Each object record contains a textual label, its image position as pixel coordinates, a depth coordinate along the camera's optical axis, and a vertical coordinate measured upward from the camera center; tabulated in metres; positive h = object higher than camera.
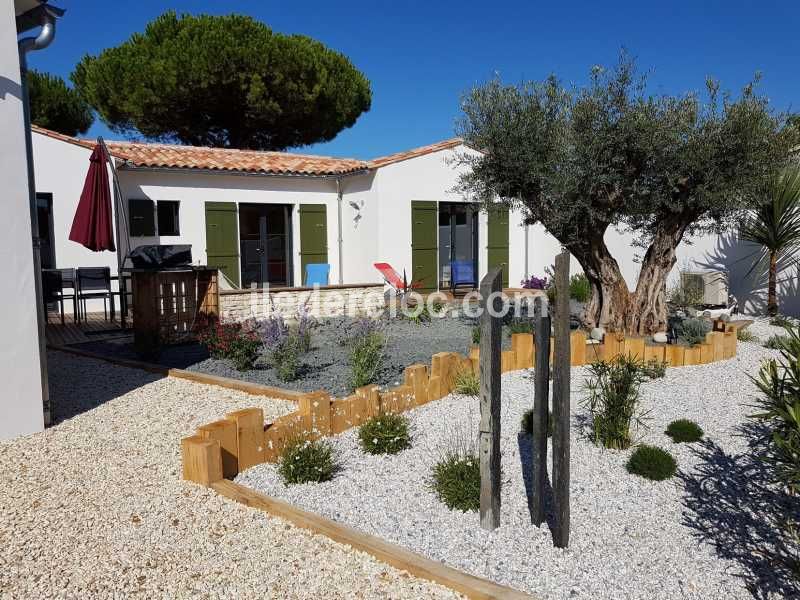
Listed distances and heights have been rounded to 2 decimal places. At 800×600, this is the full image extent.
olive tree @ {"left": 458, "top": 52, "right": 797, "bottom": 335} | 6.02 +0.85
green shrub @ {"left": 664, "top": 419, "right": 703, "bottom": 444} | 4.11 -1.21
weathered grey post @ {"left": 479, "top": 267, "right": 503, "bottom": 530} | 2.80 -0.62
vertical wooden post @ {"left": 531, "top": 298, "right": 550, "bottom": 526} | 2.91 -0.76
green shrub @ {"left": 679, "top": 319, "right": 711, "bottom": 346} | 6.99 -0.96
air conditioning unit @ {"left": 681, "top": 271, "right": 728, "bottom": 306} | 10.57 -0.67
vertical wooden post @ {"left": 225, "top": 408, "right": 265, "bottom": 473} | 3.74 -1.10
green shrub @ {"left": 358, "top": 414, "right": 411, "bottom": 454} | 4.03 -1.19
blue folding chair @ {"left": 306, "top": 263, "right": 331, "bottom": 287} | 11.94 -0.48
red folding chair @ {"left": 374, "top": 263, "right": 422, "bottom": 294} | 11.42 -0.56
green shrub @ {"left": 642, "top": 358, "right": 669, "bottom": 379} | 5.79 -1.12
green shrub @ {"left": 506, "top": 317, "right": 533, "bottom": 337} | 7.24 -0.92
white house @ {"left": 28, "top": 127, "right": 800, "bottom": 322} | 10.62 +0.60
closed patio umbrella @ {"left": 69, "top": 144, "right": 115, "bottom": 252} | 7.95 +0.43
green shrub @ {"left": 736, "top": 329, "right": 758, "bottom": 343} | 7.70 -1.11
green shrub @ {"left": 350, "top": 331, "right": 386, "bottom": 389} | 5.40 -0.99
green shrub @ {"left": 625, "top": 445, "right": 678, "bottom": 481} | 3.57 -1.23
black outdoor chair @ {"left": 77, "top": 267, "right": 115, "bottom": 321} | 9.57 -0.52
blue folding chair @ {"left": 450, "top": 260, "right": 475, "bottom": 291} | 12.95 -0.52
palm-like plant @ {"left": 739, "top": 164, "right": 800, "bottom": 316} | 9.34 +0.31
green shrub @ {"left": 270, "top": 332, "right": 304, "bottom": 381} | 5.84 -1.04
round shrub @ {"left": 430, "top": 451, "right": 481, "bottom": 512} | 3.23 -1.21
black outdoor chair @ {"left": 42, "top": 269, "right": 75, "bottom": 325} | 8.39 -0.44
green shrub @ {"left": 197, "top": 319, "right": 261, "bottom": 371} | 6.34 -0.95
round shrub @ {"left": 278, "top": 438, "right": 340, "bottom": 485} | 3.58 -1.21
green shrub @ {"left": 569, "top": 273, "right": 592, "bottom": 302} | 11.99 -0.81
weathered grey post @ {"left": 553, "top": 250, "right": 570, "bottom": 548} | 2.69 -0.67
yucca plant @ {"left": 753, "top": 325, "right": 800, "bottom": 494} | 2.39 -0.67
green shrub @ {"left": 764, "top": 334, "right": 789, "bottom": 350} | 6.98 -1.09
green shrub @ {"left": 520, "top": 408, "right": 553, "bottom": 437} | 4.38 -1.21
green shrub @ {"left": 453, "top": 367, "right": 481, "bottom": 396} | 5.28 -1.13
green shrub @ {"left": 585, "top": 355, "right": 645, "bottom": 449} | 3.99 -1.03
